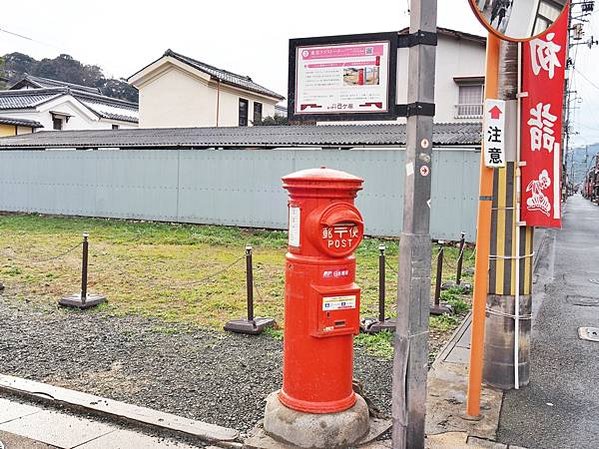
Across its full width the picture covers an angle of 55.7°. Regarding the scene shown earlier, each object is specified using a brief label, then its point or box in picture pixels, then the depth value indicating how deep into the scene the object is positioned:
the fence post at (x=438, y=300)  7.45
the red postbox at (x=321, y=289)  3.69
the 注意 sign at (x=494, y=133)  4.02
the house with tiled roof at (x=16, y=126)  28.77
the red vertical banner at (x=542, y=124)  4.48
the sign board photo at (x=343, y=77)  3.42
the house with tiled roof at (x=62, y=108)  33.38
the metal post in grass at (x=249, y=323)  6.27
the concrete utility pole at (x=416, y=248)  3.33
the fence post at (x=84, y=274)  7.31
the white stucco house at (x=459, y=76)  26.62
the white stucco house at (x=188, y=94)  29.66
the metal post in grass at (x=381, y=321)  6.47
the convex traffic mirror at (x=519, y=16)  3.68
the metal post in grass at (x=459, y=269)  9.20
